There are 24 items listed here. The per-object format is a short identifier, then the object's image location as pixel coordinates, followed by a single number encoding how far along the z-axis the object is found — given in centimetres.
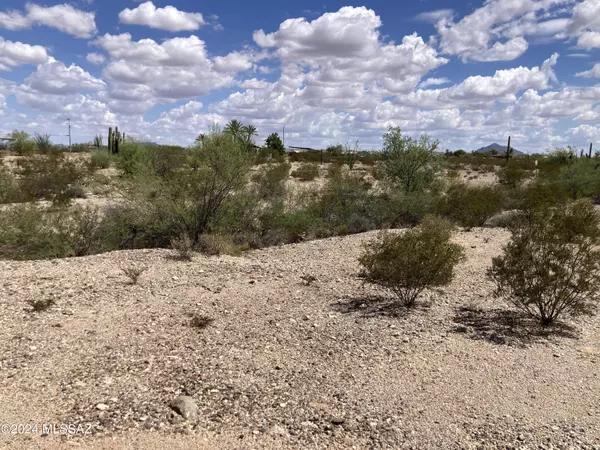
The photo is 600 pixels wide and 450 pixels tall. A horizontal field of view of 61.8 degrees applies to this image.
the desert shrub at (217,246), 1140
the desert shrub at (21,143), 4450
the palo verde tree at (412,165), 1995
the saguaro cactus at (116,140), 3935
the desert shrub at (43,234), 1093
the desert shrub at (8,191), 1520
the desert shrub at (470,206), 1573
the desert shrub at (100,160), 3189
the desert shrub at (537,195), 1645
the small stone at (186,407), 453
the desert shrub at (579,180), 2175
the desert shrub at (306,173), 3341
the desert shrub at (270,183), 1706
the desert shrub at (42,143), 4631
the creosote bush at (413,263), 759
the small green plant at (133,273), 854
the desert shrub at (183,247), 1057
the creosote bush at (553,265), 682
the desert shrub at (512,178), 2402
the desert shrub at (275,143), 5342
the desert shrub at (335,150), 4881
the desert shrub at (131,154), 2494
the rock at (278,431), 431
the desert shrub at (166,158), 2135
